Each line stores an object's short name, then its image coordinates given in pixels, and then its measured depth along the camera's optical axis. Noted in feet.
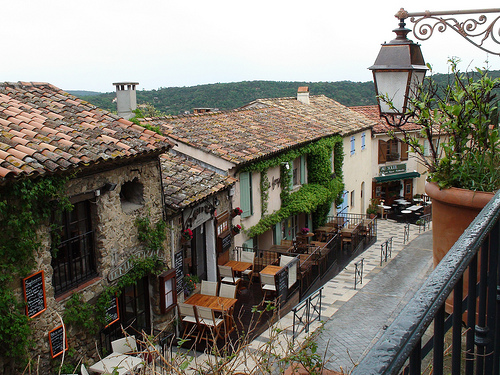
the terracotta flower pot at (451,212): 12.37
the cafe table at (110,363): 27.89
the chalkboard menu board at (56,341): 25.98
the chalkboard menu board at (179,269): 38.47
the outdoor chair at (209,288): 42.45
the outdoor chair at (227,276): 46.55
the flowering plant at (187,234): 38.63
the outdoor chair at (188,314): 37.78
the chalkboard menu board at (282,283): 44.86
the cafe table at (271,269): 47.67
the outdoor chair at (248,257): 50.47
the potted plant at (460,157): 12.77
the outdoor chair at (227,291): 41.00
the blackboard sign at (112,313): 30.12
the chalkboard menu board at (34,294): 24.39
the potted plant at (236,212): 49.09
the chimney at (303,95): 87.92
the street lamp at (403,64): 14.98
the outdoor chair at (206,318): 36.73
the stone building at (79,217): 23.90
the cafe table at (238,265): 47.88
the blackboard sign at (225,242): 46.91
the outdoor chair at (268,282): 45.65
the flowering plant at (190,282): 41.22
